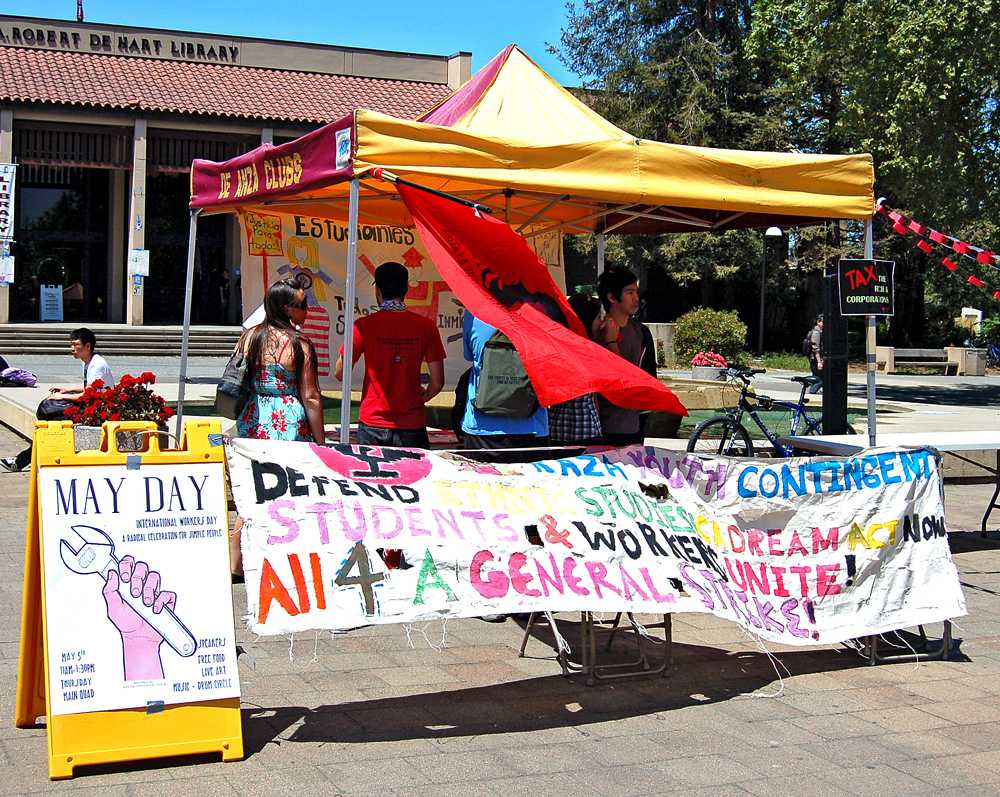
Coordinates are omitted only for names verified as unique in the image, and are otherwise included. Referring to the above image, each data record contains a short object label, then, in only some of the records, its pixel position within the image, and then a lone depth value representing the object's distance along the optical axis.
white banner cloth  4.70
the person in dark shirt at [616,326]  6.62
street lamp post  35.62
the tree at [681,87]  34.31
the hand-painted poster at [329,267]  9.22
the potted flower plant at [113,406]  10.20
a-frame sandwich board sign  4.18
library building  31.53
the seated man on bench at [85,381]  10.71
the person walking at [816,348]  17.95
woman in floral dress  6.41
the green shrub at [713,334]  28.75
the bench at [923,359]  33.62
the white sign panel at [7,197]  21.30
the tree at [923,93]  20.98
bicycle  11.20
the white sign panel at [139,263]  30.23
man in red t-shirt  6.55
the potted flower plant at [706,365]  23.38
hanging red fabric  5.61
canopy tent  6.25
